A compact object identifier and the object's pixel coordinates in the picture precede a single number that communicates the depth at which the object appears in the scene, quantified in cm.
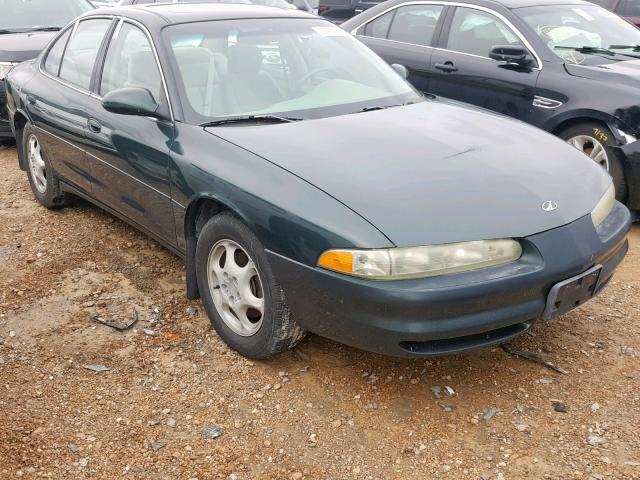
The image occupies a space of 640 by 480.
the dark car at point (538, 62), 487
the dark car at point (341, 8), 1315
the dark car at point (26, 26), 687
